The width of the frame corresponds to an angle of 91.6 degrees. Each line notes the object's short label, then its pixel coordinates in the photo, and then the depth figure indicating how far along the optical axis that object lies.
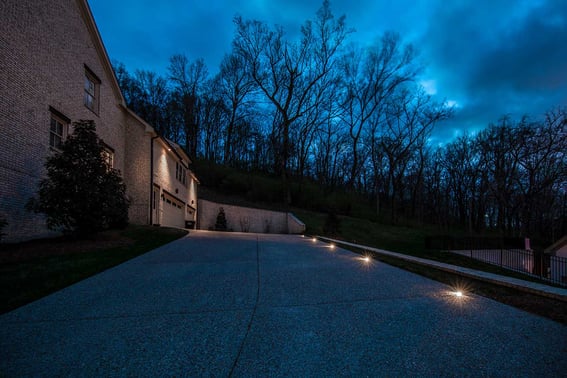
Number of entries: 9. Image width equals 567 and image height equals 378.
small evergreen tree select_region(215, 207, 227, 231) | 20.56
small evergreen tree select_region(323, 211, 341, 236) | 17.80
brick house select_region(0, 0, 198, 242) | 7.41
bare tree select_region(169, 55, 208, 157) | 31.58
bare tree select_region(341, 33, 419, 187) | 28.27
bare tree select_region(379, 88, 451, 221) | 29.44
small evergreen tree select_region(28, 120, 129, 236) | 7.66
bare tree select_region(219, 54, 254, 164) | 28.10
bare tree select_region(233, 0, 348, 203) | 23.88
